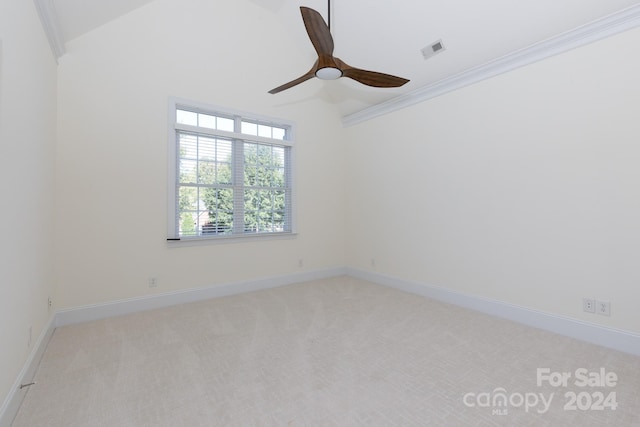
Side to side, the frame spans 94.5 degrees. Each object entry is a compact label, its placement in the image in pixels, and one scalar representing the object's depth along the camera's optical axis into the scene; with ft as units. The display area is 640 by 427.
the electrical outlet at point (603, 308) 8.10
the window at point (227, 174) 11.98
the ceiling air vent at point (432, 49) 10.91
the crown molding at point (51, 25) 7.19
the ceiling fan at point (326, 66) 7.57
